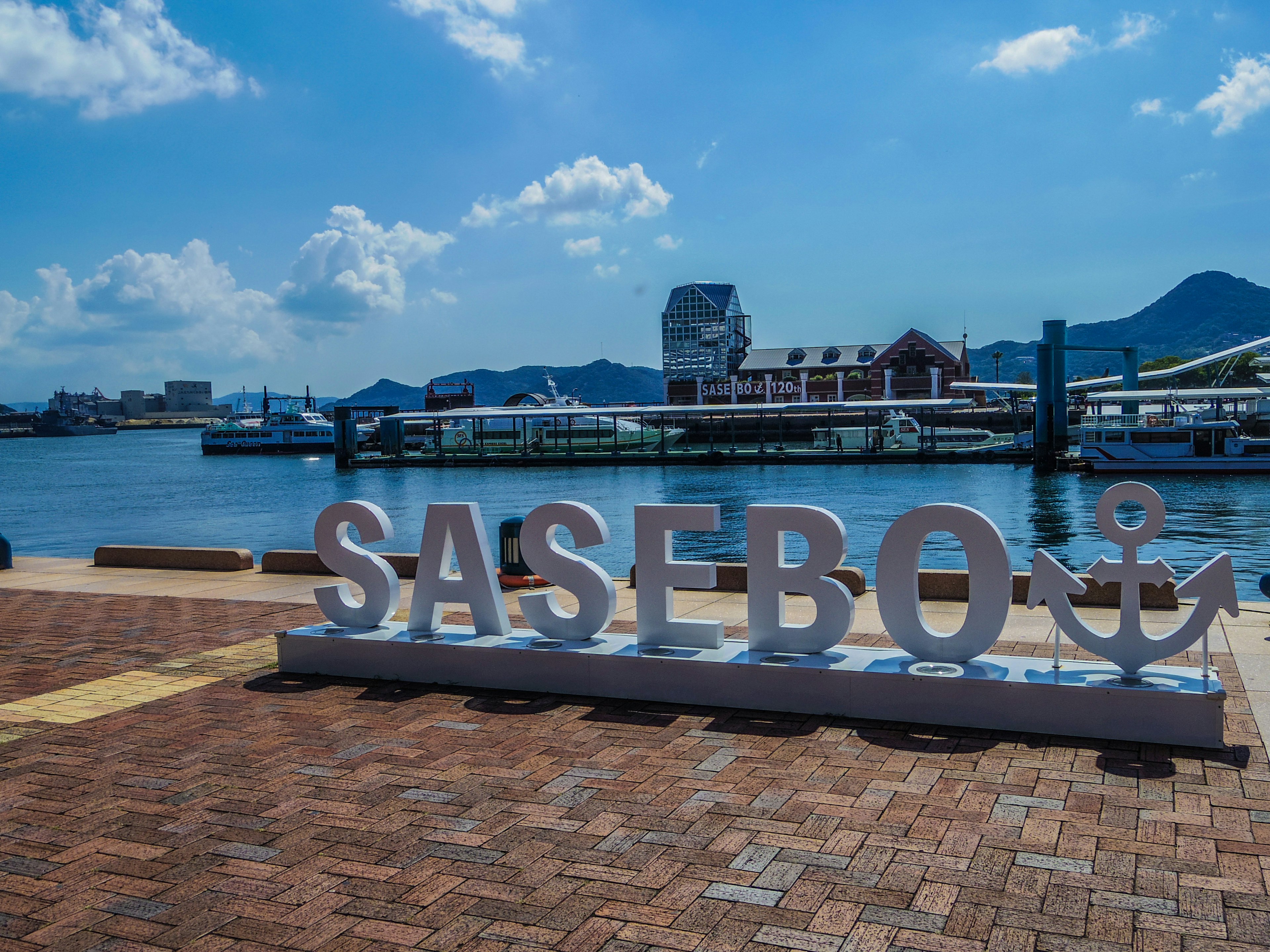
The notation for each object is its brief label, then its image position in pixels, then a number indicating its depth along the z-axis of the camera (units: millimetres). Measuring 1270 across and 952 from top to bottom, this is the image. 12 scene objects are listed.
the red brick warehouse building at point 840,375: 113625
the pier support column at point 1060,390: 61188
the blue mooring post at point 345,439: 82000
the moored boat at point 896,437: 78938
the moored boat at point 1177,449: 54906
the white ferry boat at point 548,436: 87875
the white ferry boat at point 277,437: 113938
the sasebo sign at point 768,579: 6555
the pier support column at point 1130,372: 74500
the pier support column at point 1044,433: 59688
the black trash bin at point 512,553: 13594
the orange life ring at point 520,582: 13508
